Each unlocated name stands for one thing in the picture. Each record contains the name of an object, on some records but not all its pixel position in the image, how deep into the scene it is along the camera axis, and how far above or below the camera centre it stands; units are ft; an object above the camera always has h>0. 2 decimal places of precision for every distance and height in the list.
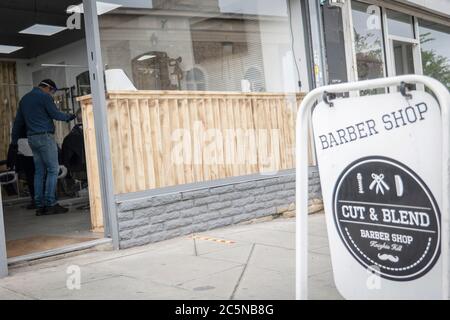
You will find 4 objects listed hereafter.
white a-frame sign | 8.09 -0.72
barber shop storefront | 16.61 +2.01
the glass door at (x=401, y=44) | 28.76 +5.81
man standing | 21.75 +2.04
